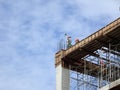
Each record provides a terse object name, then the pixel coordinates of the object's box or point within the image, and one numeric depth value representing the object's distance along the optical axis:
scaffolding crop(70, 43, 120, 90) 53.81
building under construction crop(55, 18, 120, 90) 53.12
